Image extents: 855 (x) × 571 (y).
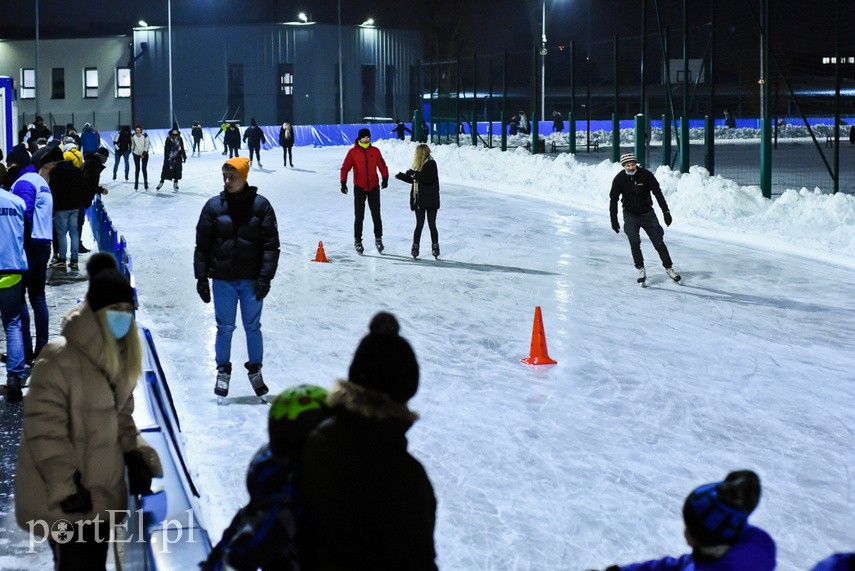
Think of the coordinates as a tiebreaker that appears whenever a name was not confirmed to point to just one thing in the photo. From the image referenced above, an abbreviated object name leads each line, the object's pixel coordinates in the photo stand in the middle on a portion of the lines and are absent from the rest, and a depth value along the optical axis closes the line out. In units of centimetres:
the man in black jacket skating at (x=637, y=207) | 1287
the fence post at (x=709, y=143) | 2098
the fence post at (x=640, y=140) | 2359
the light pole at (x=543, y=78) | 4071
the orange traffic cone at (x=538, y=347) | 930
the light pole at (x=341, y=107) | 5315
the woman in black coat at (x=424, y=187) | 1483
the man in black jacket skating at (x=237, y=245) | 790
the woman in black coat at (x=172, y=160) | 2658
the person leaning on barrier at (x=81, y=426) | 376
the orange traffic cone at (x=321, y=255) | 1521
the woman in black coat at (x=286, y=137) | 3541
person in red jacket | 1556
